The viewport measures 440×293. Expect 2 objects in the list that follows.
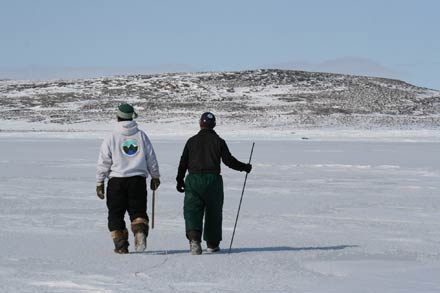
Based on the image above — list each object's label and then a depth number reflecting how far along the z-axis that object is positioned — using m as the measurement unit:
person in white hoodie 16.42
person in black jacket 16.73
